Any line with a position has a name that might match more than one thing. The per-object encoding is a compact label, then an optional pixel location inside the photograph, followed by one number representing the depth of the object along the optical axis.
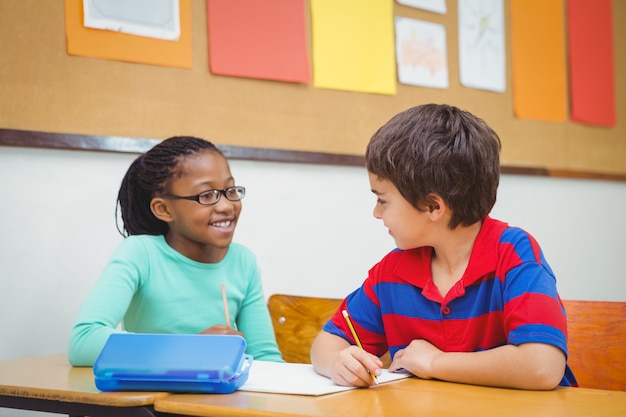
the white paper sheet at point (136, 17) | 1.95
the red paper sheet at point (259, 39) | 2.16
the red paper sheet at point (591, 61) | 3.01
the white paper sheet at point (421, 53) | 2.55
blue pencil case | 1.03
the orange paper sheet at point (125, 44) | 1.92
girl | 1.70
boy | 1.14
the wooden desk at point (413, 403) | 0.91
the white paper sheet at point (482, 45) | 2.72
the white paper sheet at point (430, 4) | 2.57
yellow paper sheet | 2.37
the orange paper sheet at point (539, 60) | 2.86
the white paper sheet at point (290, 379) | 1.06
